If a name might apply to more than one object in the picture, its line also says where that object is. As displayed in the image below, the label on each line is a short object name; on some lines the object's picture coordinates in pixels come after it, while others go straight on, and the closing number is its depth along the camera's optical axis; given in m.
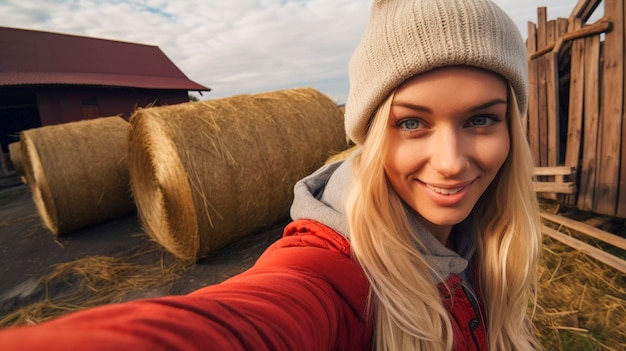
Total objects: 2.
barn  13.09
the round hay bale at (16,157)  7.77
